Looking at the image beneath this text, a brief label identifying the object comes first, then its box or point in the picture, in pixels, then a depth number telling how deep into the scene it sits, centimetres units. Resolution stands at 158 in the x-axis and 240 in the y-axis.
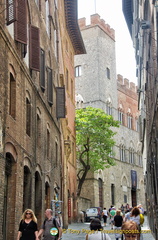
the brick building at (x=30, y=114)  1183
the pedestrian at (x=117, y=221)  1293
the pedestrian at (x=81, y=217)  3090
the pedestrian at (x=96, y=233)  531
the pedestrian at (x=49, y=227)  830
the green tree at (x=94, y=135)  3478
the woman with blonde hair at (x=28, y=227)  798
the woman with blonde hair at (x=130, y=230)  457
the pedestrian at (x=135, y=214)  962
